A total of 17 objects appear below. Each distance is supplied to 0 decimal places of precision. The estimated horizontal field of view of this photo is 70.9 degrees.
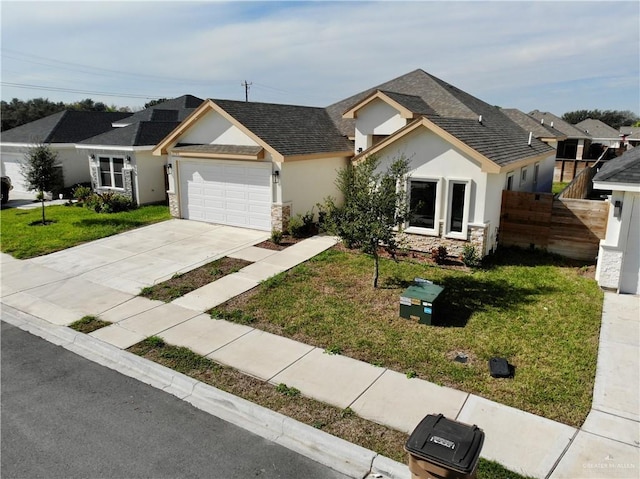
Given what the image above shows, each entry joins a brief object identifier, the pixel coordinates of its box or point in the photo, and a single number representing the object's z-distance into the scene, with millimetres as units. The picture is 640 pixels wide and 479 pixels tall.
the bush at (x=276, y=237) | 15664
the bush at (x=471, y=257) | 12859
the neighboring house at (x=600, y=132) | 51250
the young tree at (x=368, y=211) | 10633
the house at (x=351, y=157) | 13305
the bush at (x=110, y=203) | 20719
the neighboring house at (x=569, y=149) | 34500
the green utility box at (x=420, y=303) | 9328
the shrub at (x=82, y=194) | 22656
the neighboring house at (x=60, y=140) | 25547
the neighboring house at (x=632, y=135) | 53328
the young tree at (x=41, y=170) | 18641
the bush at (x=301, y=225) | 16406
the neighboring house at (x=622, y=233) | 10305
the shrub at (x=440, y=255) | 13367
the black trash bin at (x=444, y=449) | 4156
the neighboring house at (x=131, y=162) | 21703
